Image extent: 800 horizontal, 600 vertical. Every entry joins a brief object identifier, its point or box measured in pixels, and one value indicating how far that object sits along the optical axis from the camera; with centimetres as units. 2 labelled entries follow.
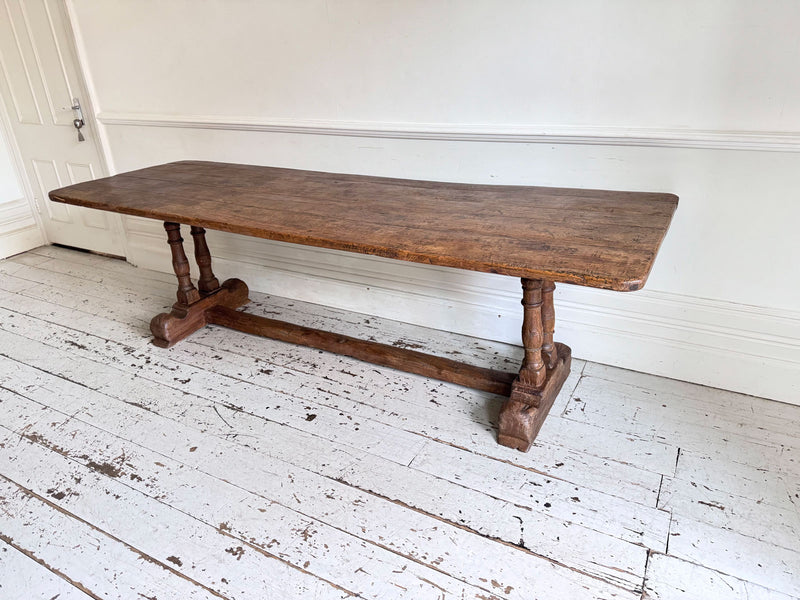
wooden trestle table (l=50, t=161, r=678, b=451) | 158
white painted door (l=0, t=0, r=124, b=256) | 328
